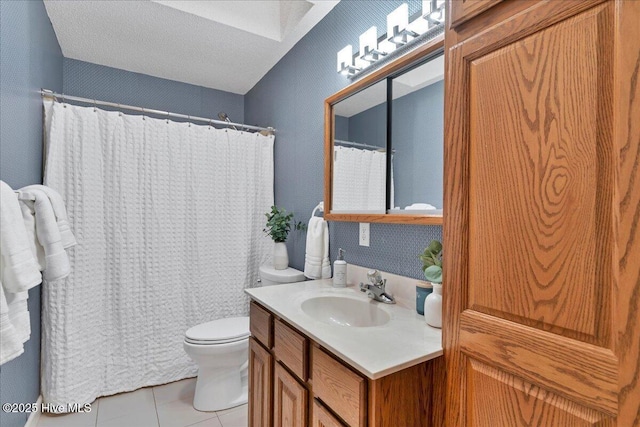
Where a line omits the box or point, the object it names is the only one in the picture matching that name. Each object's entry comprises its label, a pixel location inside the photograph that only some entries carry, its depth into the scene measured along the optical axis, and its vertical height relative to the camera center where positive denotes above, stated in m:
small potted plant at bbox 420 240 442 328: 1.07 -0.30
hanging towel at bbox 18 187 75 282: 1.26 -0.09
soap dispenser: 1.66 -0.34
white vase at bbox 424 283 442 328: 1.07 -0.34
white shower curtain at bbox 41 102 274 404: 1.99 -0.24
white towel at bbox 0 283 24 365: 0.87 -0.36
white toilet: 1.90 -0.92
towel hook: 2.04 +0.01
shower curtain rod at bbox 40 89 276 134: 1.94 +0.71
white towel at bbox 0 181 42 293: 0.96 -0.13
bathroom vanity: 0.85 -0.49
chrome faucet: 1.39 -0.36
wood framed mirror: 1.30 +0.32
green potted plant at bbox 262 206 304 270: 2.31 -0.19
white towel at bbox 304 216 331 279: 1.90 -0.26
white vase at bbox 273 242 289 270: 2.30 -0.35
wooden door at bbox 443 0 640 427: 0.56 -0.01
